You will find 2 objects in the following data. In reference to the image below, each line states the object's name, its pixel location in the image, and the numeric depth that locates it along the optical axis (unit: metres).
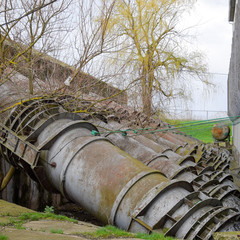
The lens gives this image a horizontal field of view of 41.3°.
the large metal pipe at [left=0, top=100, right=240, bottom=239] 5.48
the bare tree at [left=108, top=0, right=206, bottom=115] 12.83
